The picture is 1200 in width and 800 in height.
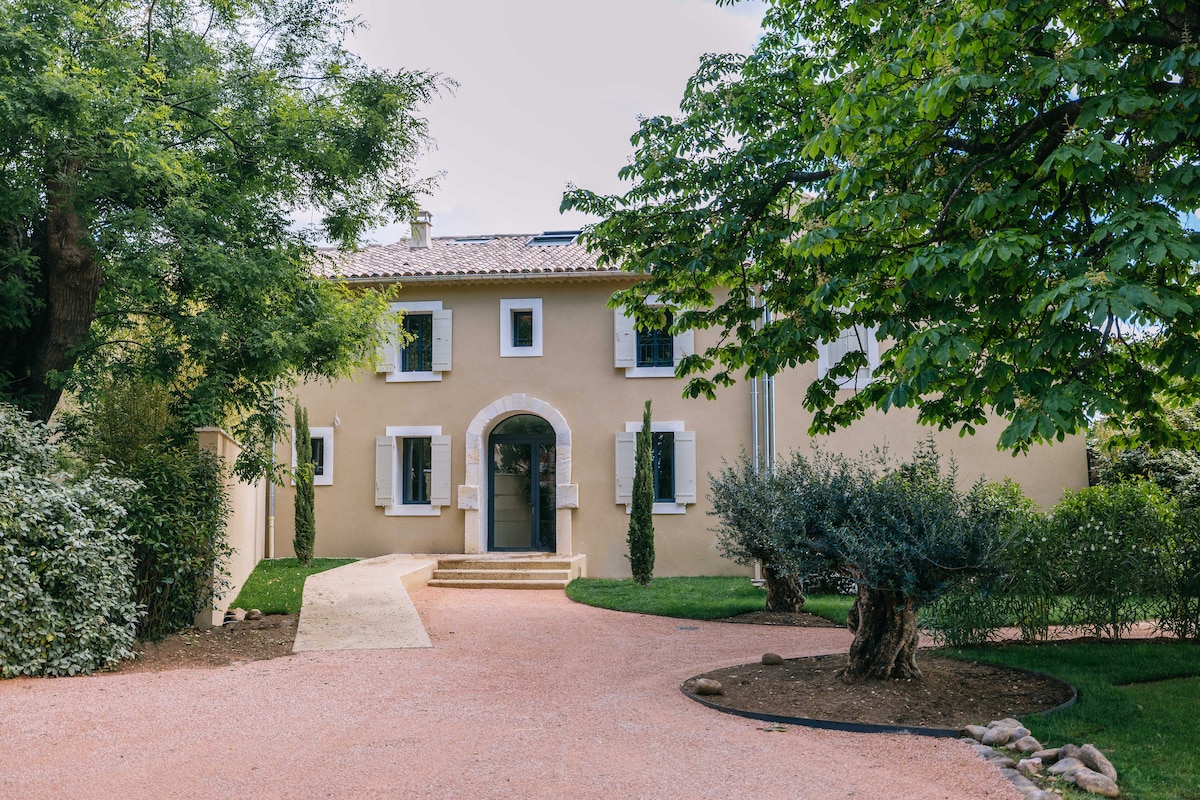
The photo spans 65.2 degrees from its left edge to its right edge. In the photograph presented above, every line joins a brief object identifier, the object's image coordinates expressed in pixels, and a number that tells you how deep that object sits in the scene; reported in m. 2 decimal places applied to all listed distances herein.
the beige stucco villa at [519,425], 15.93
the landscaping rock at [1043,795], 4.33
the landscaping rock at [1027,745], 4.99
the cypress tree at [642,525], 14.47
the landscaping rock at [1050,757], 4.90
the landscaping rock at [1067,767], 4.62
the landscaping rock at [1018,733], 5.19
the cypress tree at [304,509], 15.53
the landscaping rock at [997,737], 5.21
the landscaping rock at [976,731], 5.34
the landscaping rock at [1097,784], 4.41
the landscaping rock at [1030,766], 4.75
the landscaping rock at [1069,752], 4.86
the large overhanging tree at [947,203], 5.02
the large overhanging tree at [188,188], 8.23
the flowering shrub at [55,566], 7.16
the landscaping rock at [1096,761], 4.62
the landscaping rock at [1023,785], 4.46
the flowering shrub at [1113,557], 8.30
